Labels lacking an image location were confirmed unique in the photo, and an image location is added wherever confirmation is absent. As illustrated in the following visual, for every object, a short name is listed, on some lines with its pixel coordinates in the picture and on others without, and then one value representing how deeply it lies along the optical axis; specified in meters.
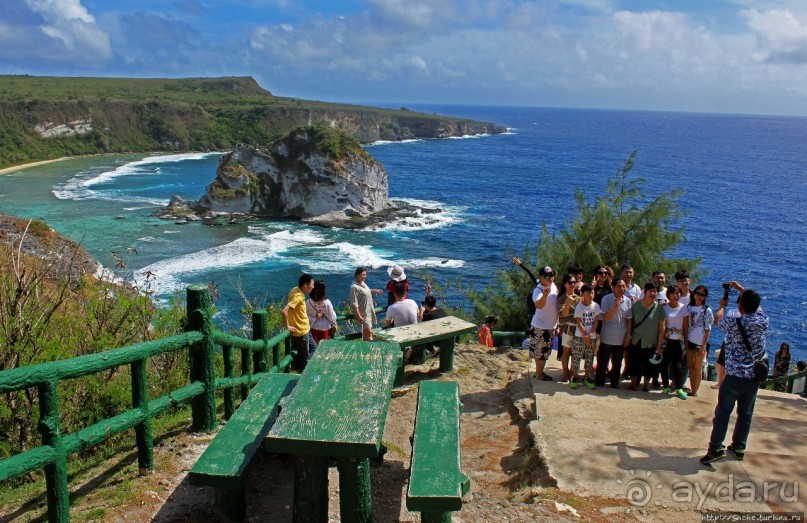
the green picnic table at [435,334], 7.71
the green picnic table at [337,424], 3.32
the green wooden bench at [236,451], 3.72
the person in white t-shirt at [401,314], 8.66
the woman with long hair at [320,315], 8.16
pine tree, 16.14
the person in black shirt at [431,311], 9.05
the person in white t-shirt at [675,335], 7.96
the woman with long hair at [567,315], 7.97
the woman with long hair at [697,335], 7.96
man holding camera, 5.75
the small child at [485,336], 10.50
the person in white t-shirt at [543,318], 7.96
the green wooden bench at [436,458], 3.49
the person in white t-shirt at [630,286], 8.23
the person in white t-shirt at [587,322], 7.86
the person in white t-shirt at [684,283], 8.12
